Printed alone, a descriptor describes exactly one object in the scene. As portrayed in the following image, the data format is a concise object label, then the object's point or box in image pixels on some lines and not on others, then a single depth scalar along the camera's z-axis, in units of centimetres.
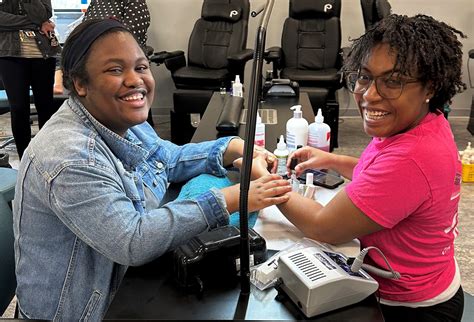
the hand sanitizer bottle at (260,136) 181
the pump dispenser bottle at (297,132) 177
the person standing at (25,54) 305
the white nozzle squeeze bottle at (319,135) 176
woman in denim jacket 97
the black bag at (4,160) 186
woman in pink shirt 104
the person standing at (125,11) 380
